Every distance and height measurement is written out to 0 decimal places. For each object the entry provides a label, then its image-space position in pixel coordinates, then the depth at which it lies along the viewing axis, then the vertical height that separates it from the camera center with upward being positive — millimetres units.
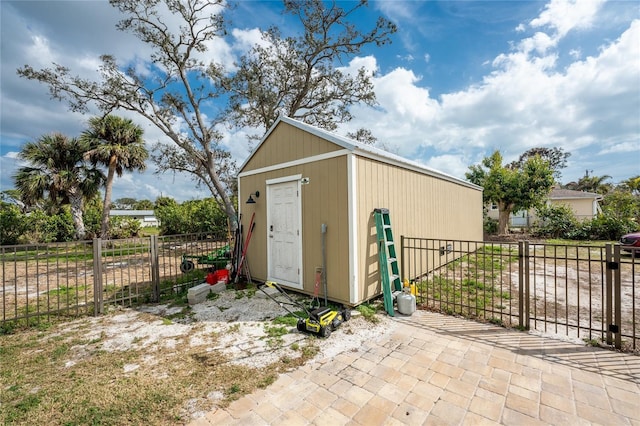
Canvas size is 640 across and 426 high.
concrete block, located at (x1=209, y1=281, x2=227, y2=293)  5427 -1548
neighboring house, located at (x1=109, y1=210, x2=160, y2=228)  43738 +258
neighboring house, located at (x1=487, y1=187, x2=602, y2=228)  19245 +426
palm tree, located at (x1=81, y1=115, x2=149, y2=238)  12336 +3293
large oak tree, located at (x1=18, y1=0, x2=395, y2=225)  10586 +6122
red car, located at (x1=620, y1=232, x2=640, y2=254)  8453 -1101
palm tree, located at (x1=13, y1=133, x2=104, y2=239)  12156 +2044
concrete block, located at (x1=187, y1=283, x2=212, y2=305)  4926 -1533
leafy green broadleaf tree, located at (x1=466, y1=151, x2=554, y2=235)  13250 +1195
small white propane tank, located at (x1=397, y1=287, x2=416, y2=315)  4098 -1468
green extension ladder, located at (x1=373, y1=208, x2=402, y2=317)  4233 -847
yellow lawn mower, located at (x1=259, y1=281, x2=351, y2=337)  3389 -1472
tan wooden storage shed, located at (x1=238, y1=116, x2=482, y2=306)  4277 +143
